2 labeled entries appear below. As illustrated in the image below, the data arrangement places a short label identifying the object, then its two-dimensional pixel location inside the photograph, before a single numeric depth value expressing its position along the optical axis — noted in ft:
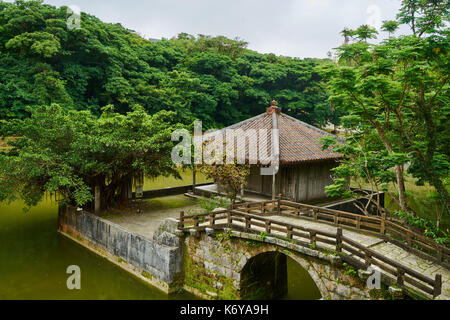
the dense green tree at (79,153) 50.26
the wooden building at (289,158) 55.77
